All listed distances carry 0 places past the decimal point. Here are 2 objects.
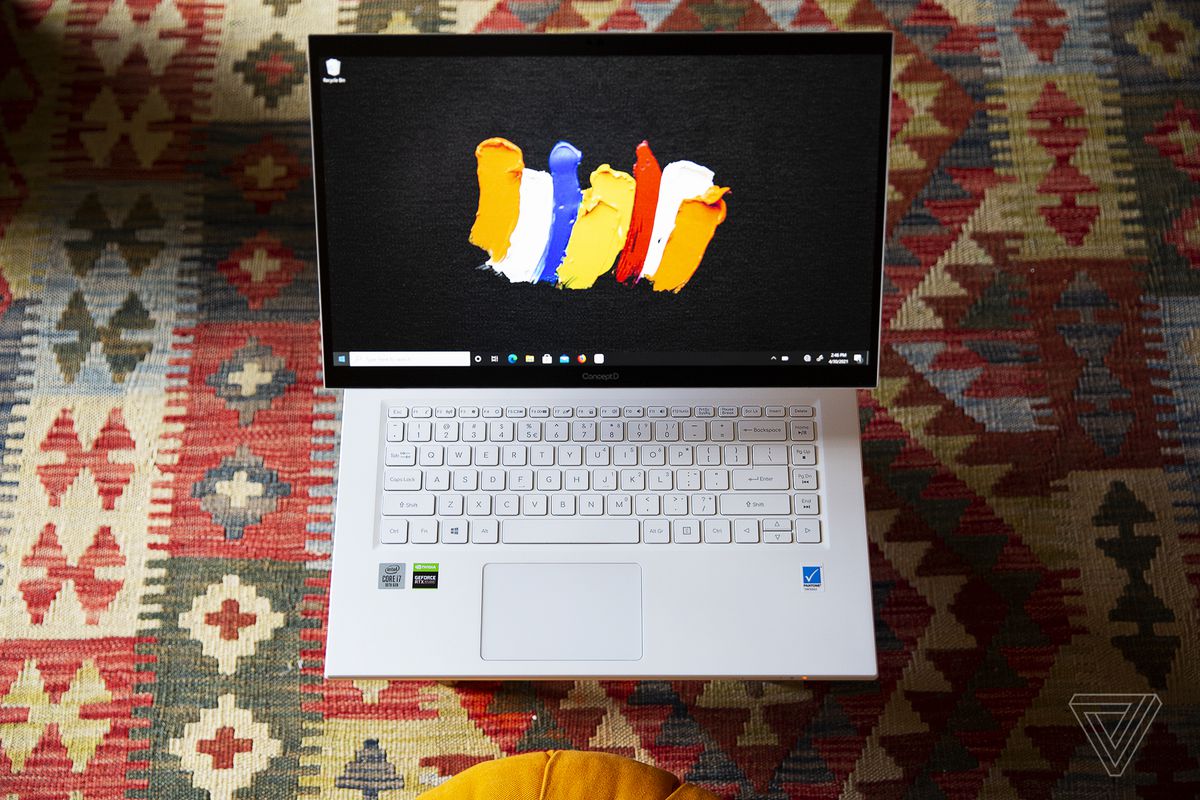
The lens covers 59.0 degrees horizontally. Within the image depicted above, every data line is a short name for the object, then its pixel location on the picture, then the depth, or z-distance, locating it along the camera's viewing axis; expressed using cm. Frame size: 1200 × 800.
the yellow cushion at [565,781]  109
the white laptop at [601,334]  107
